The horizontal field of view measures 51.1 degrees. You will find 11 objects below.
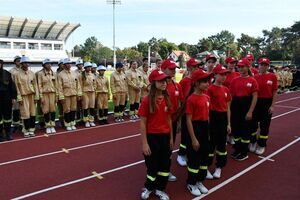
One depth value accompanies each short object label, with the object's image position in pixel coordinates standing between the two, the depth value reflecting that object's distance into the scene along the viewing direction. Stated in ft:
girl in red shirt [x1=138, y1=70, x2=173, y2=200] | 14.30
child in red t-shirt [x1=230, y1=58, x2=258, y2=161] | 20.39
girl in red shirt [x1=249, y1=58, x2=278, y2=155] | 21.94
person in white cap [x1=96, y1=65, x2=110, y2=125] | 32.50
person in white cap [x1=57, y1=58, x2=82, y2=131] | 29.59
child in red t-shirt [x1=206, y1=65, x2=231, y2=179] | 17.62
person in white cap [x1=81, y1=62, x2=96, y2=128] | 31.47
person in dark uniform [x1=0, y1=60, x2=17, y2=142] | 25.98
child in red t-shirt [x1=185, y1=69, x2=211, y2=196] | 15.14
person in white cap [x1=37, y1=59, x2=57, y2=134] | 28.22
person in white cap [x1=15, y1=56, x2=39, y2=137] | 26.84
